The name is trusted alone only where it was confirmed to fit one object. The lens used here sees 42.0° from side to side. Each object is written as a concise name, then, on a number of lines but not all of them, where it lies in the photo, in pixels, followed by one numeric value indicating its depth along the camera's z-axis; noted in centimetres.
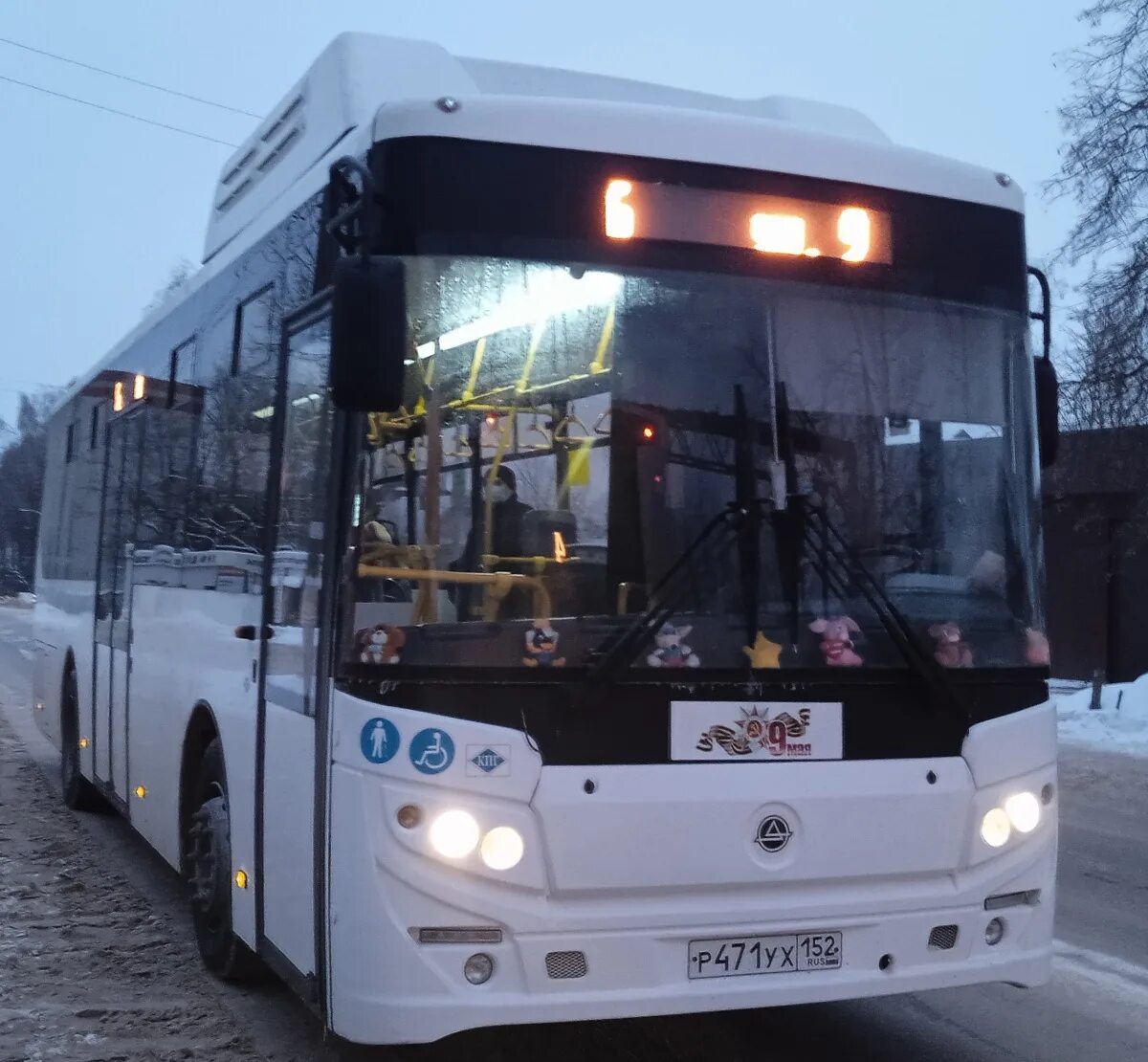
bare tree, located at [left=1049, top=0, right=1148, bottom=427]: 2083
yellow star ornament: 464
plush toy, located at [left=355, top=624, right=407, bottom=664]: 446
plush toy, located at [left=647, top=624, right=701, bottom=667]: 455
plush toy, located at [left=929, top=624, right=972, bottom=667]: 482
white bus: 440
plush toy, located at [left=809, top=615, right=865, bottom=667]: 471
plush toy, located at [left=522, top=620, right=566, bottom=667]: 449
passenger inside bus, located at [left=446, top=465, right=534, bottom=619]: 453
